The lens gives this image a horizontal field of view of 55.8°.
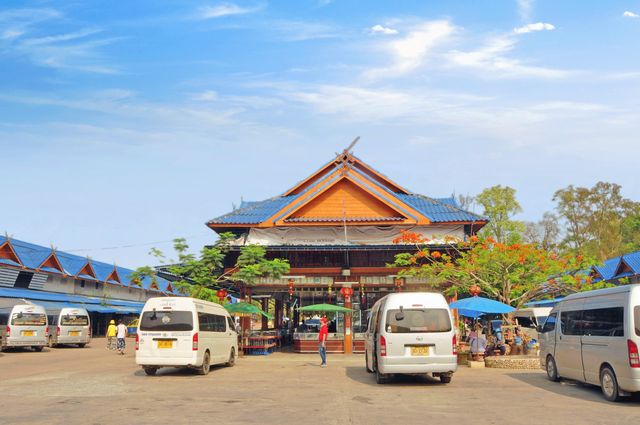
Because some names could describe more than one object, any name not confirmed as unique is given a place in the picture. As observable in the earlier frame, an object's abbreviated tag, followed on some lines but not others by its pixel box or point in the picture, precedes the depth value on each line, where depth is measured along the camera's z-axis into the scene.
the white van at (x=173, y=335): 16.92
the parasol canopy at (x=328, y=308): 26.72
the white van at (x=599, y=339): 11.54
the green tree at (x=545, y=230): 63.09
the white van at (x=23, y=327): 28.48
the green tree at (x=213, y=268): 25.69
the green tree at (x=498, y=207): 54.44
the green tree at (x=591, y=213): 61.09
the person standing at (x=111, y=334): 31.97
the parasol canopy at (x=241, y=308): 25.73
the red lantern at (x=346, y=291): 27.62
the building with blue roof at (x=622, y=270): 34.81
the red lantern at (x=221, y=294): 26.94
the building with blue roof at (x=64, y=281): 38.09
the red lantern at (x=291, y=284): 27.81
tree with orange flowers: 22.20
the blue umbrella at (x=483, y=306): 21.56
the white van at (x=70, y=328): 32.69
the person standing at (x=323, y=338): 21.20
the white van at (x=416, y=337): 14.55
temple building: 28.09
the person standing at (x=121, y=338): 29.85
